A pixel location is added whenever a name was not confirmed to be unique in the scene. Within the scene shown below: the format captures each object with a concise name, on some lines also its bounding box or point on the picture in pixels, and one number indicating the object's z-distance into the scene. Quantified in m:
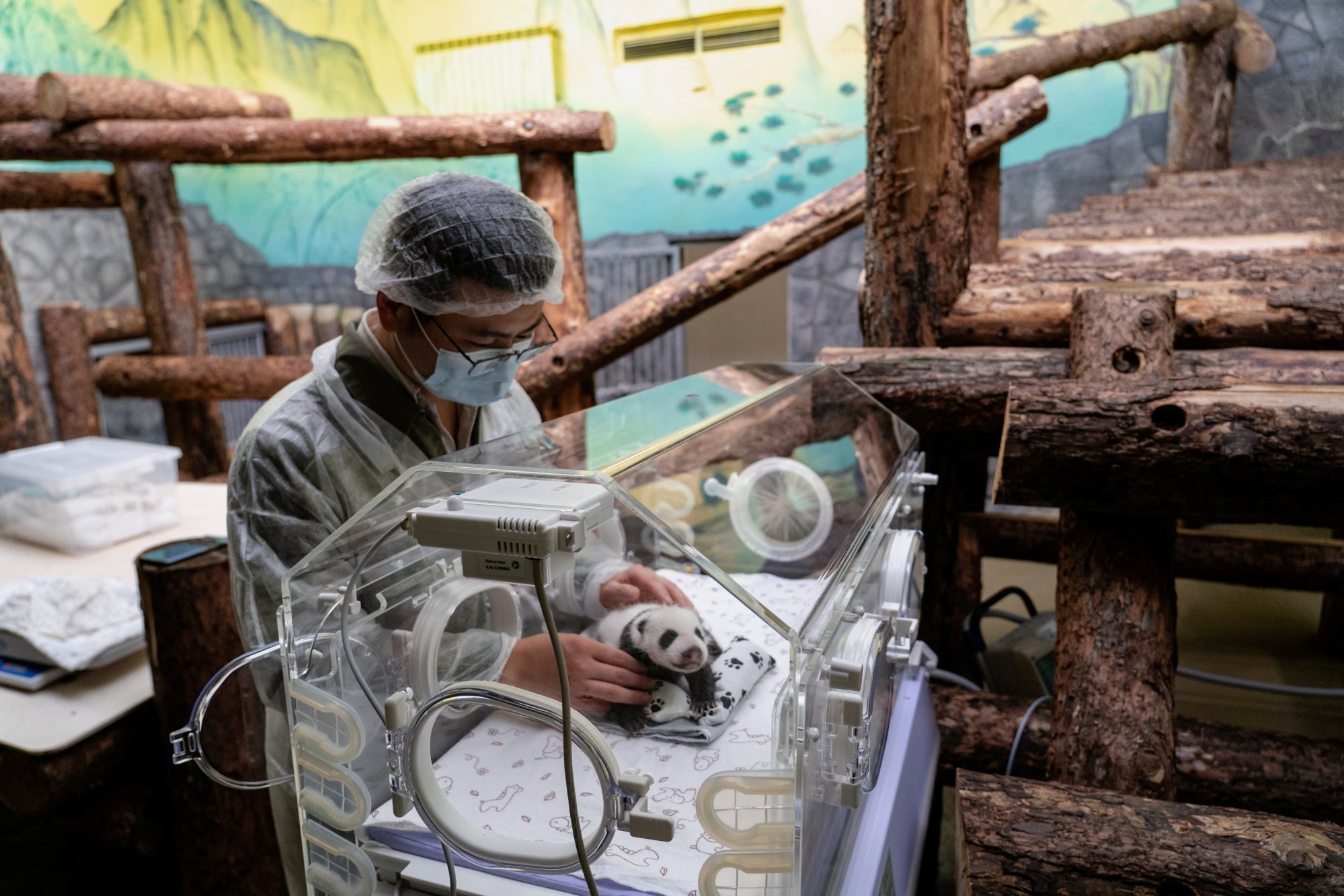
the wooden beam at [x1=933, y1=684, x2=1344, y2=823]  2.08
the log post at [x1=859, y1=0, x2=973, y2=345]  2.65
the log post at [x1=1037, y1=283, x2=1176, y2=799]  1.82
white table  1.90
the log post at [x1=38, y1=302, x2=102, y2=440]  5.50
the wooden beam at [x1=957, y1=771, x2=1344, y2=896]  1.31
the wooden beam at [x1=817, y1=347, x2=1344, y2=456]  2.37
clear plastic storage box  2.88
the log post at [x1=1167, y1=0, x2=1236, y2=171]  5.90
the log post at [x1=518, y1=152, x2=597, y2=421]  3.23
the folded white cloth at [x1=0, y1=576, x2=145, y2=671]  2.08
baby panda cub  1.10
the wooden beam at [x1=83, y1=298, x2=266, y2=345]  6.54
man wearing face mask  1.43
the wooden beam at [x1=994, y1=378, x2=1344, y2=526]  1.61
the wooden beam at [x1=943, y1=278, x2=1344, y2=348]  2.45
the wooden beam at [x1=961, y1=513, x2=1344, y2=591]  3.41
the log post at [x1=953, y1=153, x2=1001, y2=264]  4.18
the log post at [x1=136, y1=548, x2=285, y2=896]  1.93
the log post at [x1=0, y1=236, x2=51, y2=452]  3.79
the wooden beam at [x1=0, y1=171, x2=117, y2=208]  4.25
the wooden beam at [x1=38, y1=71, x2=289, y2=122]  3.52
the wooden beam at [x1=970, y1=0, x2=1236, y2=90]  4.91
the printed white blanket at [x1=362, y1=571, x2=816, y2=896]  0.99
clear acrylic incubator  0.96
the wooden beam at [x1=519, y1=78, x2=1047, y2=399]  3.40
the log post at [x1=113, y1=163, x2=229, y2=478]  4.20
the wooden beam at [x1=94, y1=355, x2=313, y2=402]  3.85
